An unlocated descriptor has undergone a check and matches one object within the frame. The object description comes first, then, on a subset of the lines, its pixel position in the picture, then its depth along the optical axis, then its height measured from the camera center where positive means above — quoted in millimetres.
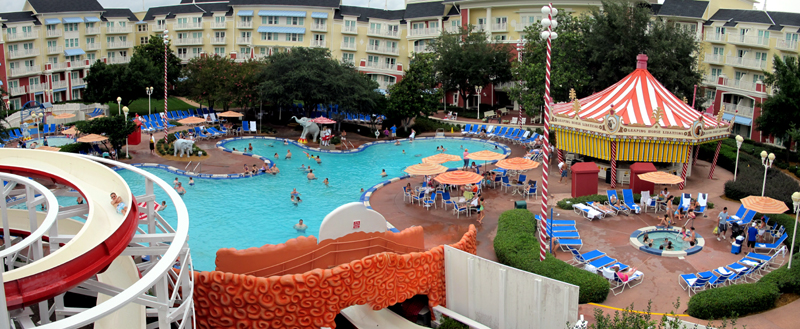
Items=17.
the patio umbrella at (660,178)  26230 -3251
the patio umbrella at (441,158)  30062 -3132
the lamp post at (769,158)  22662 -2035
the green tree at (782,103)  32344 -103
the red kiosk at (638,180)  28281 -3602
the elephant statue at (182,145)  36250 -3426
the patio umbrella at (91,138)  34553 -3055
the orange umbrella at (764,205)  21562 -3470
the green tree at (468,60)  51844 +2490
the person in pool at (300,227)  25906 -5578
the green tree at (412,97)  46062 -553
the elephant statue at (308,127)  42688 -2634
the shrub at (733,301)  16656 -5168
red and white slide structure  10219 -3107
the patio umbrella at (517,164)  28516 -3118
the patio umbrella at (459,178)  26531 -3537
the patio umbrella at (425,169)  27919 -3383
